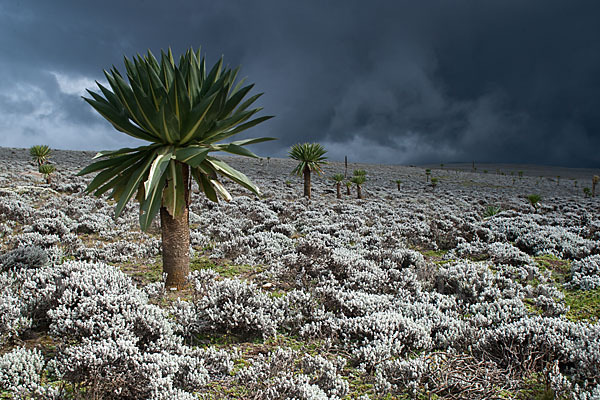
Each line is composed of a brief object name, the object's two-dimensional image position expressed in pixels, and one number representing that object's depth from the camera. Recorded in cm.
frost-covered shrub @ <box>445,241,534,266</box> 707
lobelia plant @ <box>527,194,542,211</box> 1756
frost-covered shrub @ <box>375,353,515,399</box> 293
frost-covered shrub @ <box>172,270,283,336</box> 400
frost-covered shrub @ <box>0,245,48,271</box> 534
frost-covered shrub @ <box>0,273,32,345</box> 343
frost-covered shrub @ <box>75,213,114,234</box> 907
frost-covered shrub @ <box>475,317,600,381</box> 313
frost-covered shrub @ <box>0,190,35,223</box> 959
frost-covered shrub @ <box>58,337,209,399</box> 272
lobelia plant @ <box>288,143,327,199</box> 1842
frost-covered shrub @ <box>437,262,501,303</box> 509
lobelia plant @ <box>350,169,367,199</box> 2183
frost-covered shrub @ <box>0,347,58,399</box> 260
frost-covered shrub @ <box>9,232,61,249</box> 709
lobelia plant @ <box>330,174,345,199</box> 2119
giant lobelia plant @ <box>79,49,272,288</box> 433
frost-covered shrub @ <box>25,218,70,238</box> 824
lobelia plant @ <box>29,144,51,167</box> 2113
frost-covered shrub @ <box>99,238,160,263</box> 688
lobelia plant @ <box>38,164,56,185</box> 1706
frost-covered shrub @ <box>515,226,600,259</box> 759
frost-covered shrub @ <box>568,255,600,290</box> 541
